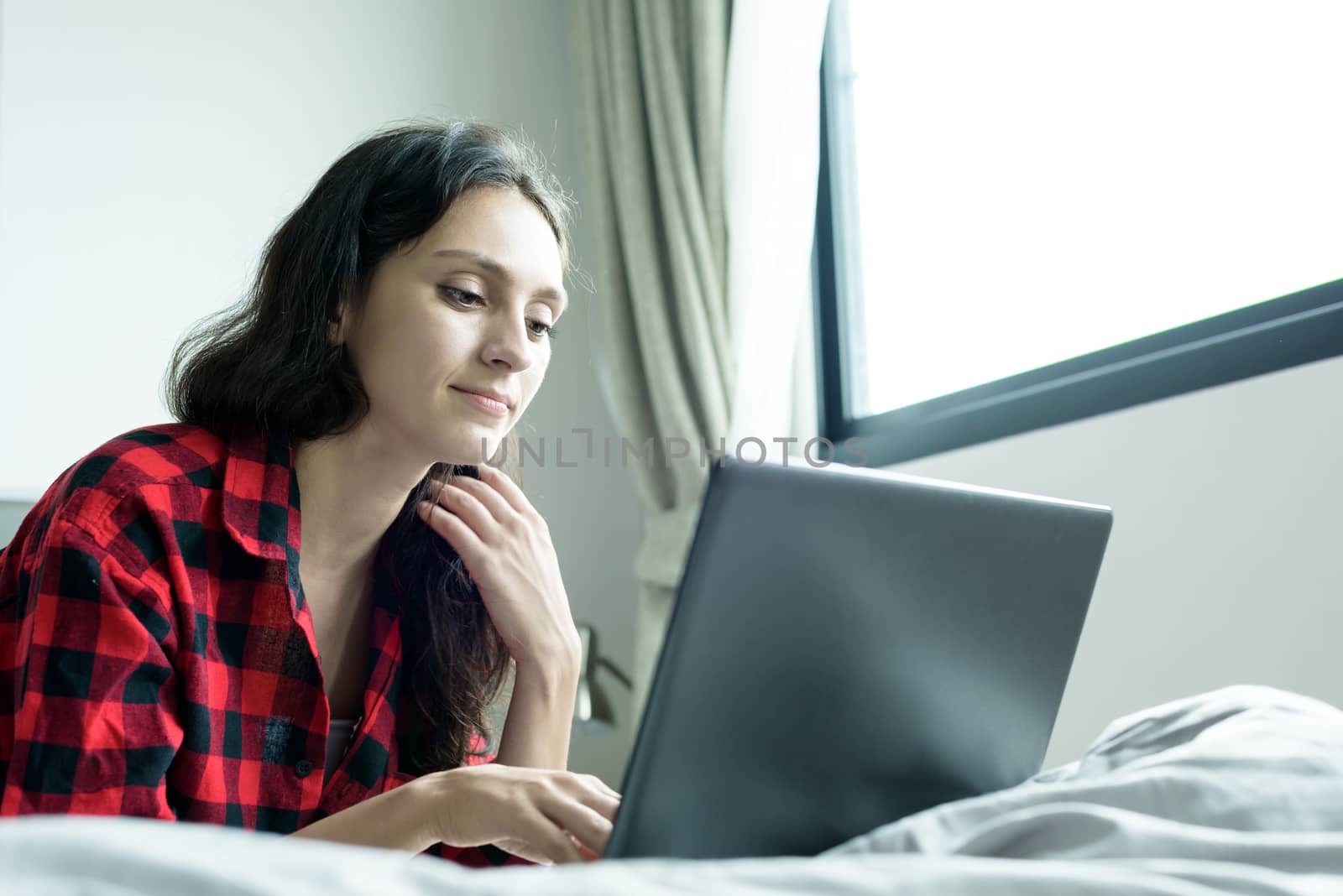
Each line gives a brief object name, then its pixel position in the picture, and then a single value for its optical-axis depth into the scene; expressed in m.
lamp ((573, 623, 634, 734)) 2.15
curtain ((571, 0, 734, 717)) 2.18
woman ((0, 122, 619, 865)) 0.86
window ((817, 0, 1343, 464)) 1.52
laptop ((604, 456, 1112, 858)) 0.60
